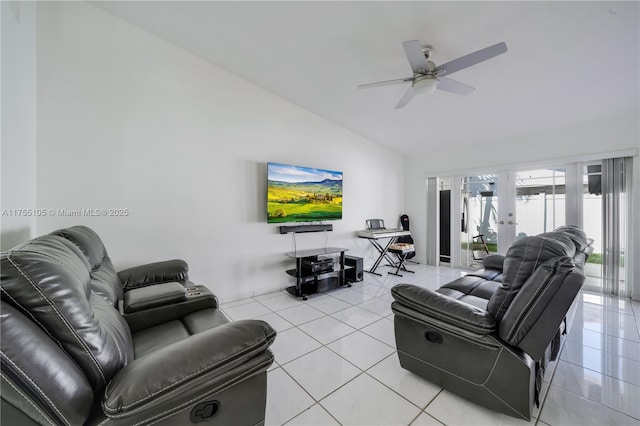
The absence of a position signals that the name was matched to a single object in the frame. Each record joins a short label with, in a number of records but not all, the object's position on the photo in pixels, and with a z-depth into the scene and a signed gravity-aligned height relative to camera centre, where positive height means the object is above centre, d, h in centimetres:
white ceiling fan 191 +124
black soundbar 360 -24
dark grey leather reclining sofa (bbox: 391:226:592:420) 123 -66
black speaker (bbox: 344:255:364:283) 399 -92
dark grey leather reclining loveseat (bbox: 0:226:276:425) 69 -52
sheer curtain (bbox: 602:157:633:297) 330 -8
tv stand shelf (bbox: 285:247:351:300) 335 -90
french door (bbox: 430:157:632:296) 336 +5
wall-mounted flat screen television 342 +28
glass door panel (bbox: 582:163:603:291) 352 -2
